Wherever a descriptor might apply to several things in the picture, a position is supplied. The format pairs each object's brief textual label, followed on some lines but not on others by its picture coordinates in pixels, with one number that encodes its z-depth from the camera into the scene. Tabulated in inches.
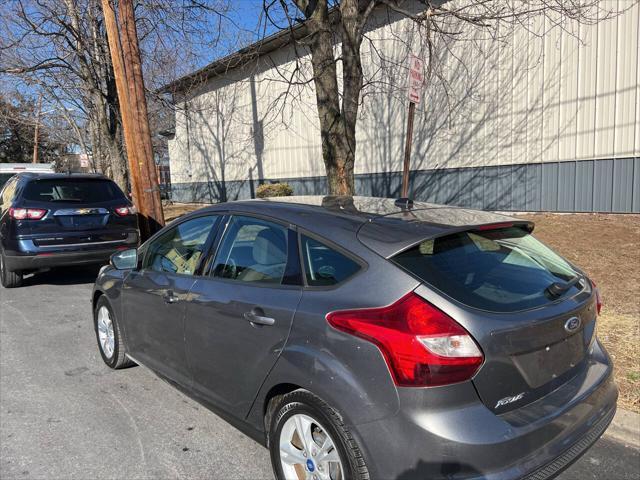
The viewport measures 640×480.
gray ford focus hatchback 75.4
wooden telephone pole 323.6
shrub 687.7
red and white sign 215.2
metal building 424.2
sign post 215.3
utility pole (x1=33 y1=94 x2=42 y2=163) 929.5
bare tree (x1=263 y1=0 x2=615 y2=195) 285.4
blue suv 271.9
